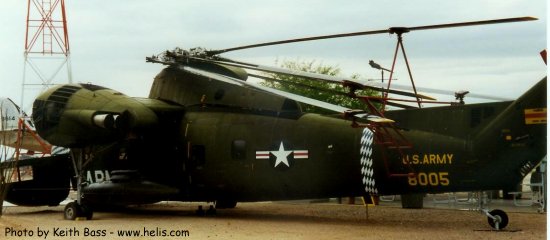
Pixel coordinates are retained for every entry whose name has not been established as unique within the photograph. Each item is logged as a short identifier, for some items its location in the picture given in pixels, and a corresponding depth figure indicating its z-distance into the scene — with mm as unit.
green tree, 27945
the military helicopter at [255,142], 13148
